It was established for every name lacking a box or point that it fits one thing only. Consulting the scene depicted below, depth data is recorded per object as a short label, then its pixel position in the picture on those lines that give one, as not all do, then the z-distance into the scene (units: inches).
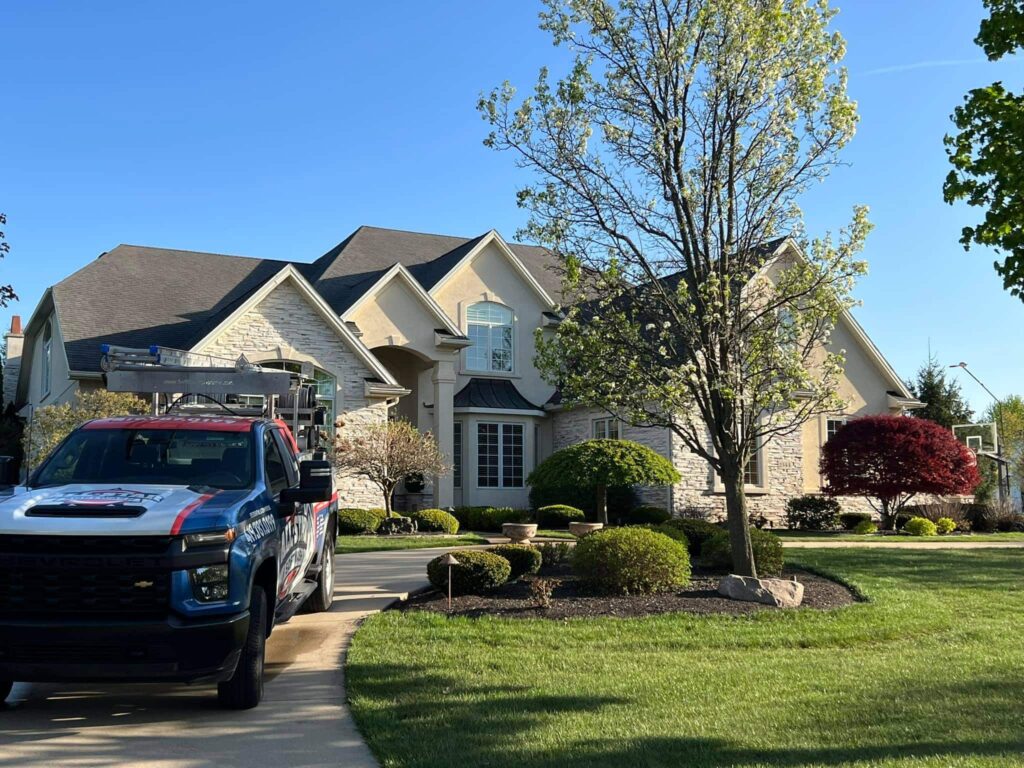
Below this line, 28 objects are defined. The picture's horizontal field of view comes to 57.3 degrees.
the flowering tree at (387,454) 882.8
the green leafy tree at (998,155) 293.3
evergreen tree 1595.7
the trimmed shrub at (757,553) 506.0
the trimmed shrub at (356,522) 892.6
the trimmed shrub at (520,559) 489.1
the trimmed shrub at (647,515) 949.8
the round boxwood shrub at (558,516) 968.3
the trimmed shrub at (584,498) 1026.1
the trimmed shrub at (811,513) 1037.8
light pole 1328.4
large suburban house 930.1
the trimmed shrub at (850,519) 1043.9
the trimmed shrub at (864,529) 989.2
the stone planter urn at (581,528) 754.2
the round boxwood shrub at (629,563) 448.1
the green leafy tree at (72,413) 742.5
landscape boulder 432.5
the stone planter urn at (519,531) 698.8
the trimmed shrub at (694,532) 597.0
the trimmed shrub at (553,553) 539.8
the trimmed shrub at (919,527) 963.3
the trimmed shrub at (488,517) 1010.7
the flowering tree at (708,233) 446.6
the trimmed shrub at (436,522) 937.5
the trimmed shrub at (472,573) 448.8
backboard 1331.2
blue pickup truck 226.2
